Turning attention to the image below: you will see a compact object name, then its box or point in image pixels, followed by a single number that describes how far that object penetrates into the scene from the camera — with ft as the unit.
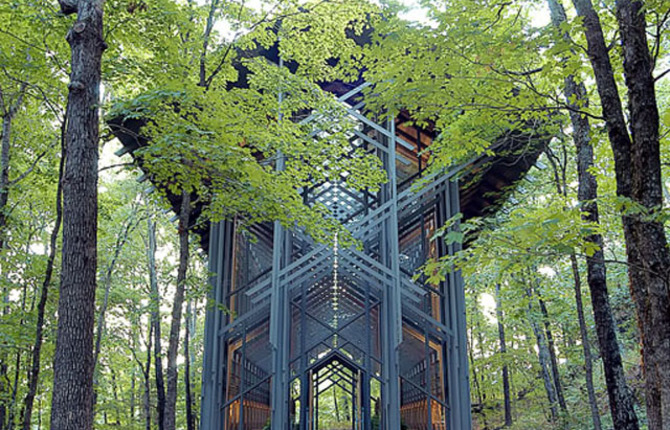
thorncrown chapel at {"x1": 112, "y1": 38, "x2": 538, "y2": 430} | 31.04
